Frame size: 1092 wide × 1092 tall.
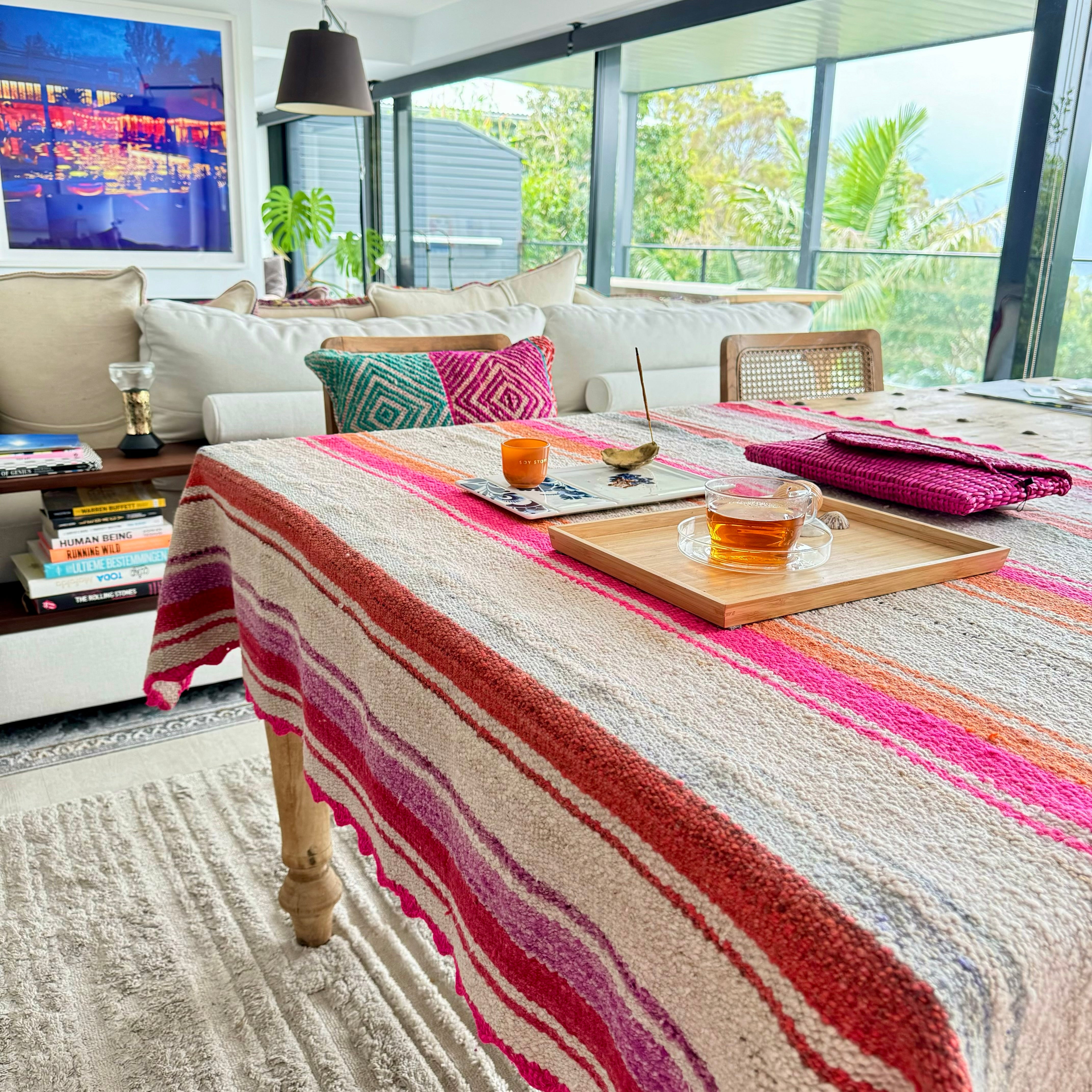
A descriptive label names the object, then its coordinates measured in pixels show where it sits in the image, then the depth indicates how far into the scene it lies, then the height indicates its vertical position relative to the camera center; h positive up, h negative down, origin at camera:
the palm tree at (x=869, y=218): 5.04 +0.46
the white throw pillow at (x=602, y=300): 2.95 -0.06
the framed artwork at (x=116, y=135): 4.91 +0.68
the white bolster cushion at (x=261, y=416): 2.12 -0.32
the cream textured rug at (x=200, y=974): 1.19 -0.95
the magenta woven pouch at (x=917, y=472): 0.89 -0.17
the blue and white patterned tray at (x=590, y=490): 0.91 -0.20
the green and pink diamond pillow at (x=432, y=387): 1.64 -0.19
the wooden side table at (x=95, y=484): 1.93 -0.43
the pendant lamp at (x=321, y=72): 3.45 +0.71
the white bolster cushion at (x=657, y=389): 2.49 -0.28
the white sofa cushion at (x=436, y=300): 2.69 -0.07
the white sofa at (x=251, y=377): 1.98 -0.24
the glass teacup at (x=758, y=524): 0.74 -0.18
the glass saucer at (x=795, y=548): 0.75 -0.21
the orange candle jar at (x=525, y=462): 0.94 -0.18
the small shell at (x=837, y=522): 0.86 -0.20
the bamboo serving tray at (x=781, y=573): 0.67 -0.21
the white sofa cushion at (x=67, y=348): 2.16 -0.19
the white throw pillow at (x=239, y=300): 2.46 -0.07
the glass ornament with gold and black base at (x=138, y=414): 2.09 -0.32
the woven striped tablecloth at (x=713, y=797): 0.37 -0.23
